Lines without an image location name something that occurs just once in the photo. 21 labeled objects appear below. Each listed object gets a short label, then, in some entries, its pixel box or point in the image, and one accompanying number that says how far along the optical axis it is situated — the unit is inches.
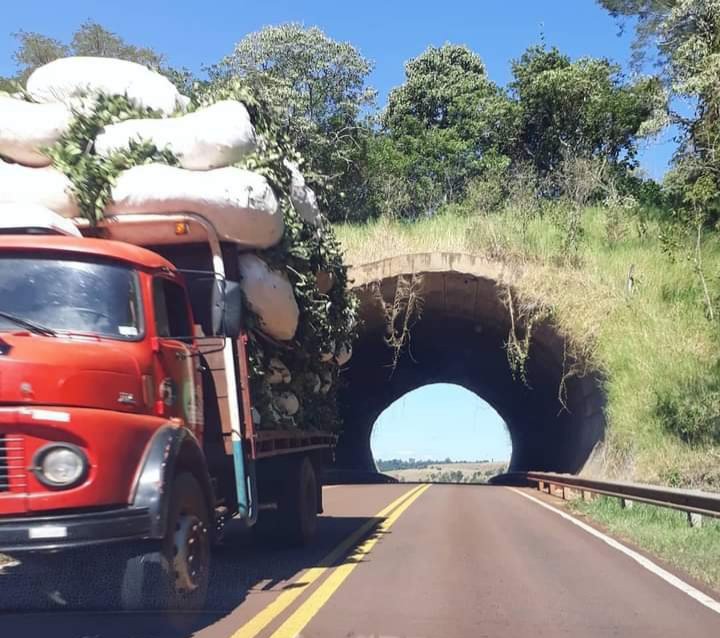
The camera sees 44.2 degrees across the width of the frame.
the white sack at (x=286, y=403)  381.7
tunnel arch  922.7
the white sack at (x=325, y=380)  440.3
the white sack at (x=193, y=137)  310.7
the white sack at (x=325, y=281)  397.4
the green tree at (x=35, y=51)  1450.5
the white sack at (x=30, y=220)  269.7
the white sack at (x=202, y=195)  296.8
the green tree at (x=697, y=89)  698.8
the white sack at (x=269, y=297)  327.3
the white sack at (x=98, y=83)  325.7
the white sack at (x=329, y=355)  418.3
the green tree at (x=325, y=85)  1262.3
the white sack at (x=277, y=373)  362.0
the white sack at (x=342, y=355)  454.3
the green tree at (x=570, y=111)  1289.4
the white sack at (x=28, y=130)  303.9
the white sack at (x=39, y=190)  293.6
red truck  215.6
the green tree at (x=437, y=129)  1347.2
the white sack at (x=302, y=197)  366.6
